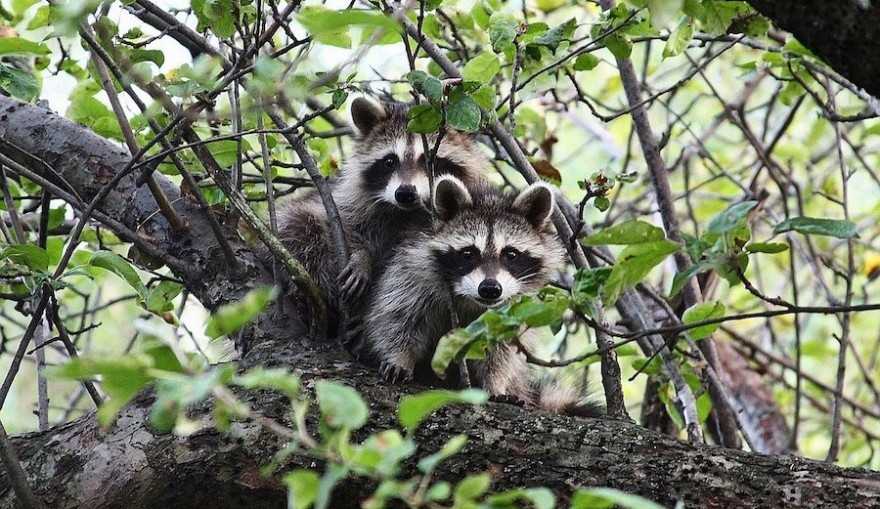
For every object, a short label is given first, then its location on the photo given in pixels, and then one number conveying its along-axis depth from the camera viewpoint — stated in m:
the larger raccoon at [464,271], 6.05
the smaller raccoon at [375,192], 6.62
